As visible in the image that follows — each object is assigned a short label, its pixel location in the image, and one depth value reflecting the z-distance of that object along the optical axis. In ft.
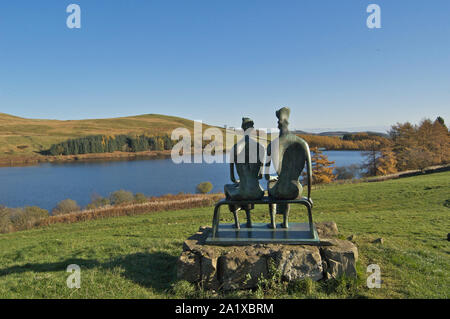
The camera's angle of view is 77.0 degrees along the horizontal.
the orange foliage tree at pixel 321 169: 148.66
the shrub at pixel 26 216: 74.54
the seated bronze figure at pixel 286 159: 21.06
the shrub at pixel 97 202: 105.90
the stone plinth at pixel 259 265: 18.89
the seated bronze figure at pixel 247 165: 21.58
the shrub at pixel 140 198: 107.45
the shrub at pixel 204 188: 128.77
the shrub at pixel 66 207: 96.32
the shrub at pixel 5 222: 73.00
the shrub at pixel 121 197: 108.25
